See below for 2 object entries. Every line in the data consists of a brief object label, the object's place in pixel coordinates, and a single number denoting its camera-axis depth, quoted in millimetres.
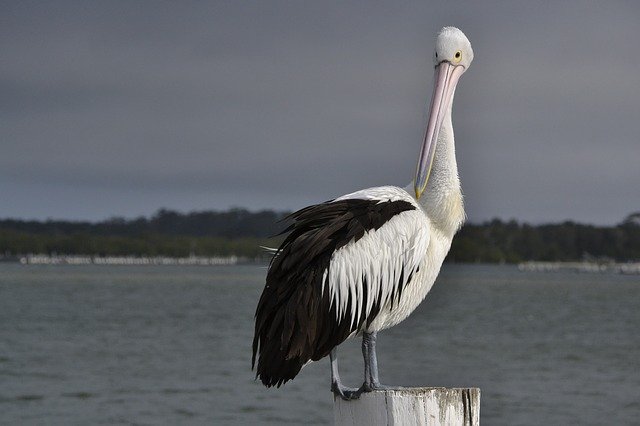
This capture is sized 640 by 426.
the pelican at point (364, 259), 9164
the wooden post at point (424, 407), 8039
